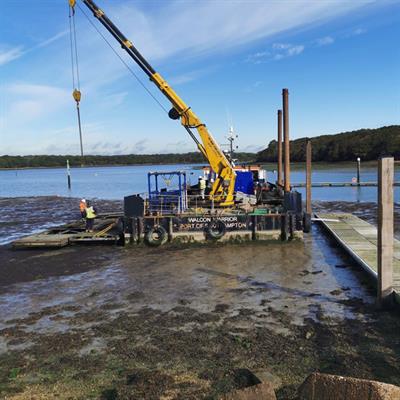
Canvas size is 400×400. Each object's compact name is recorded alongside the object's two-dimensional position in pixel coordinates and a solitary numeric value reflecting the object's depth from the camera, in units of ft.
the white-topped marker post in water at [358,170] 175.99
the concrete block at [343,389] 15.49
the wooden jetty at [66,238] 57.57
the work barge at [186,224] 57.57
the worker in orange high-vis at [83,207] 67.35
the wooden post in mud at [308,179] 61.57
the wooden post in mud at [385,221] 28.27
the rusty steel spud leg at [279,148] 100.53
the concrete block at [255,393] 16.29
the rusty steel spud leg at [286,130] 76.10
